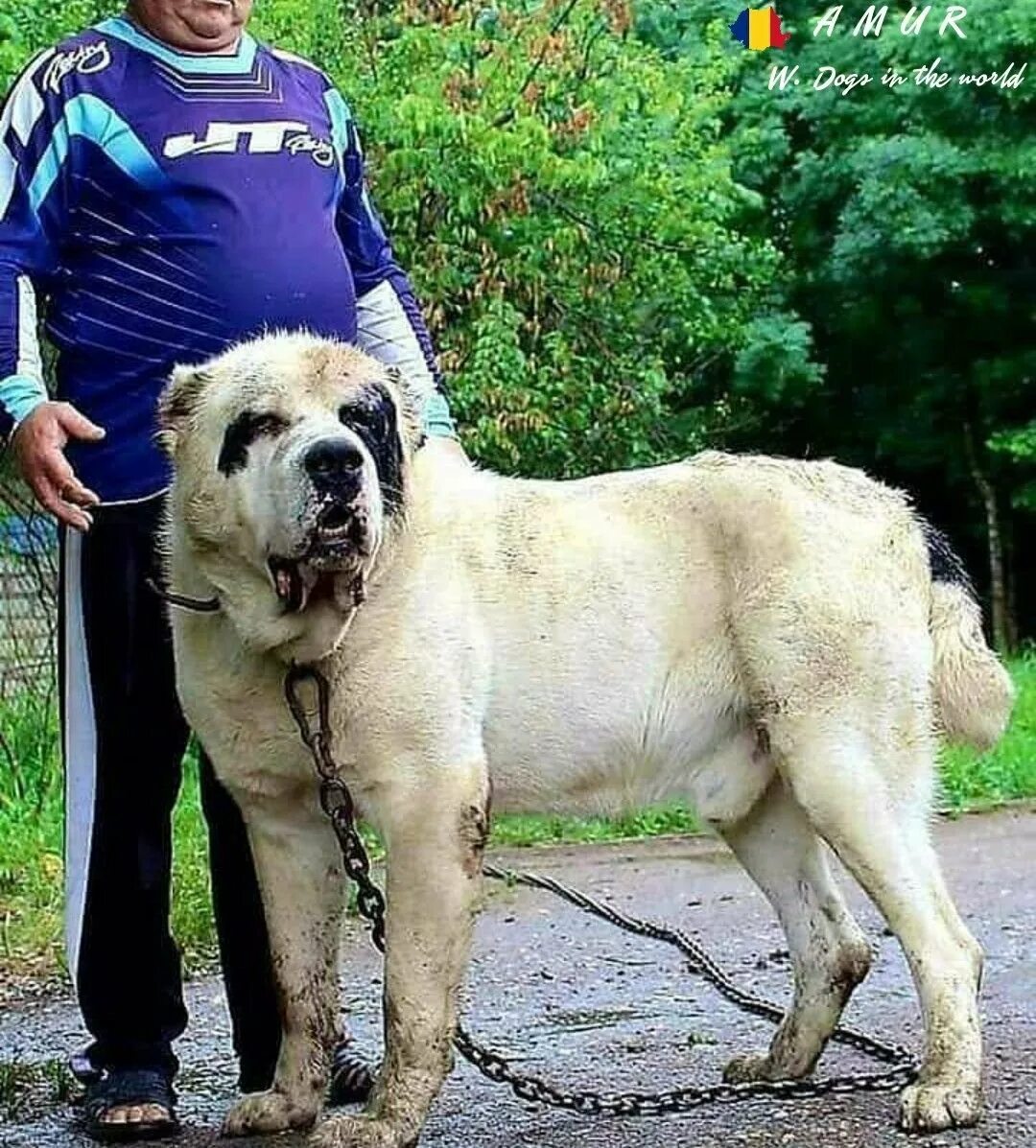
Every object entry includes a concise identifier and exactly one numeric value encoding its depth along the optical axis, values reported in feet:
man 12.79
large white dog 11.59
